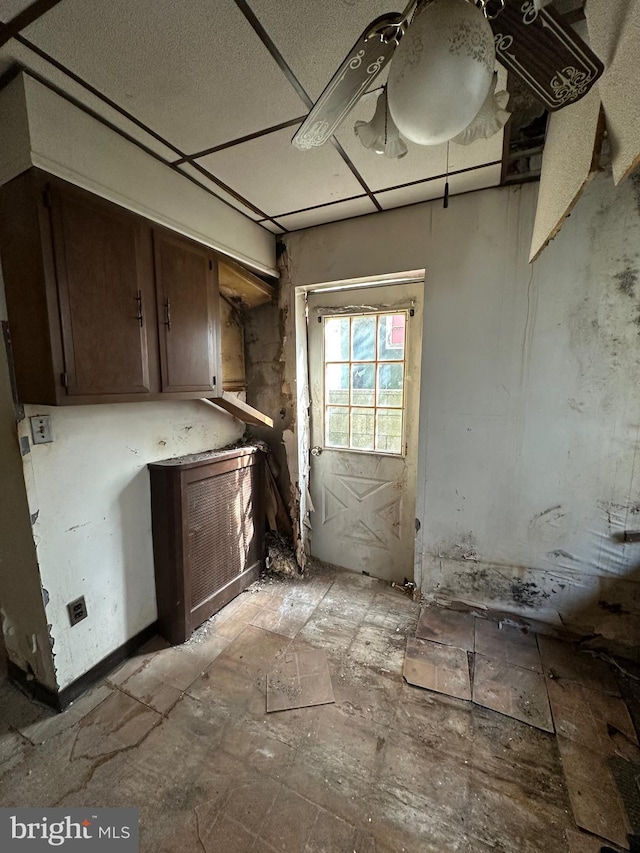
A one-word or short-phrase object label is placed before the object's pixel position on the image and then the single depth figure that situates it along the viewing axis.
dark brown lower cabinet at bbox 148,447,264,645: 1.91
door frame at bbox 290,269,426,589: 2.24
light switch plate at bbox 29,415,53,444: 1.42
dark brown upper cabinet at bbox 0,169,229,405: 1.26
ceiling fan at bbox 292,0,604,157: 0.64
